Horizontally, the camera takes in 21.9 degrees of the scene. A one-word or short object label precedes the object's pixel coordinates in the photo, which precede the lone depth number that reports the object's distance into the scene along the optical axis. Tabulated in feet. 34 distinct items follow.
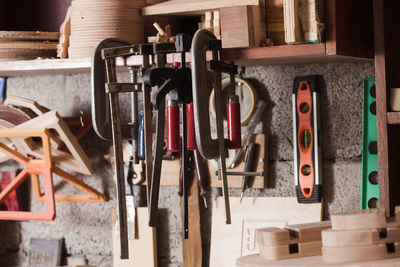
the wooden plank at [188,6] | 5.53
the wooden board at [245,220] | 6.15
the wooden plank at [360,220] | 4.97
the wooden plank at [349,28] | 5.32
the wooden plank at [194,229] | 6.37
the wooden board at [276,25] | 5.59
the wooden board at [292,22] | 5.33
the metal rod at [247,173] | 6.15
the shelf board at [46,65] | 5.91
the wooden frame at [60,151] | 6.33
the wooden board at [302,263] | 4.85
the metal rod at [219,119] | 5.45
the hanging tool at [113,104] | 5.60
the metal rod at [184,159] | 5.46
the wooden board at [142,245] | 6.52
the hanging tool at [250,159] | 6.18
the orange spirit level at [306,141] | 6.01
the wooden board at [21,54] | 6.21
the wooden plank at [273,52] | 5.34
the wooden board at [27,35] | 6.17
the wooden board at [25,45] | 6.20
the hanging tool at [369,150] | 5.92
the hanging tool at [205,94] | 5.32
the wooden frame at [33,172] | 6.36
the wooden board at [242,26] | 5.45
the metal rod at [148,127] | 5.47
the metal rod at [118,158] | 5.61
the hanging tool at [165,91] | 5.38
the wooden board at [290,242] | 5.14
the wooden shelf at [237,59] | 5.40
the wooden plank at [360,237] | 4.93
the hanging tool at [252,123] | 6.19
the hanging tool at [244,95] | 6.18
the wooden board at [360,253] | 4.92
